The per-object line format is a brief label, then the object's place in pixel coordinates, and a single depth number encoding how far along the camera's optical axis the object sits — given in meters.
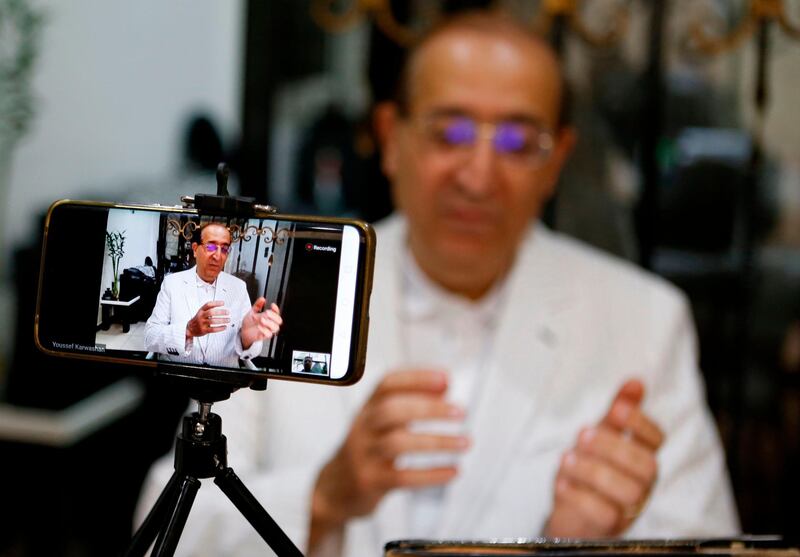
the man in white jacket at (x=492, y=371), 1.27
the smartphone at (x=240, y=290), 1.03
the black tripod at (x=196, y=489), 1.04
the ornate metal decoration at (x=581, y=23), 2.28
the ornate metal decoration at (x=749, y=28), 2.14
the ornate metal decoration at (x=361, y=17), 2.38
